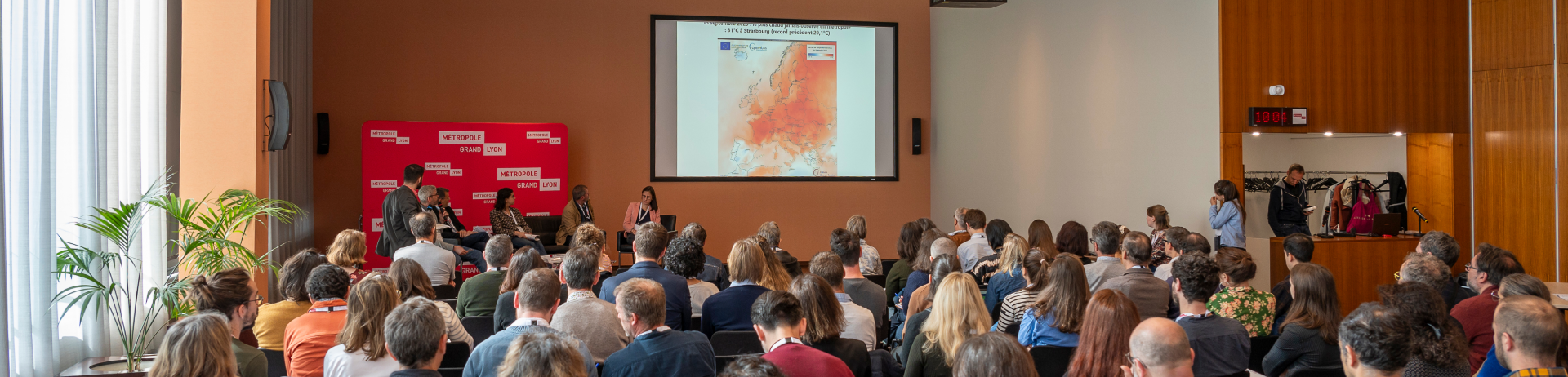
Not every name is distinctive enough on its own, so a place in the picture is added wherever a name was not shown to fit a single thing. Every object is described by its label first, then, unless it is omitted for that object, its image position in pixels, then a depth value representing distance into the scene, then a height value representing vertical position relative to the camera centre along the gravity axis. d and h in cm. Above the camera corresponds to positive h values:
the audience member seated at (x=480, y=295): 454 -48
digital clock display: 726 +56
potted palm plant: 397 -33
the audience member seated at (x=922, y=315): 356 -48
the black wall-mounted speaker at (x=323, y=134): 981 +65
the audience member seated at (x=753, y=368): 190 -36
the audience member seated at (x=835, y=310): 311 -41
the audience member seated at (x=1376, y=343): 230 -38
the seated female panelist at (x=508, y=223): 904 -27
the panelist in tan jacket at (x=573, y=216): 965 -23
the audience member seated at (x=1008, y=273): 465 -41
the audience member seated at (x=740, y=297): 402 -44
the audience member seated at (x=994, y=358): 220 -39
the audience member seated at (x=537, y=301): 321 -38
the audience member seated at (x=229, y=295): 319 -34
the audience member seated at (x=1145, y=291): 411 -44
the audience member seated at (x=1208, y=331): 313 -48
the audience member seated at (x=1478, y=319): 367 -52
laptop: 756 -29
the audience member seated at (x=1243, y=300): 395 -47
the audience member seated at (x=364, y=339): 282 -44
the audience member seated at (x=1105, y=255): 484 -35
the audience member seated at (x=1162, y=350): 231 -39
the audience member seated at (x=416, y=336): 254 -38
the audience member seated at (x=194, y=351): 235 -39
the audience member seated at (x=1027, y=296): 392 -44
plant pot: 400 -74
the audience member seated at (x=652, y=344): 288 -47
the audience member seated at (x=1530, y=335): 245 -39
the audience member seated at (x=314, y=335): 323 -48
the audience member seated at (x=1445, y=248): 475 -31
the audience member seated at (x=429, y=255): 547 -35
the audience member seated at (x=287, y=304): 356 -42
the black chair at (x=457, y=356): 339 -58
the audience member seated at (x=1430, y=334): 275 -44
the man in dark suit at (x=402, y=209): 728 -11
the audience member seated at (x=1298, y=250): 505 -33
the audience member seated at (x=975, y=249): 630 -39
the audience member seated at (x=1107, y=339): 278 -44
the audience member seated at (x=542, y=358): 216 -38
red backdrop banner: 947 +34
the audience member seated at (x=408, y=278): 404 -36
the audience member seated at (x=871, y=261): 622 -46
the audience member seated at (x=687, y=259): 448 -32
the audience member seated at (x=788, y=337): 258 -43
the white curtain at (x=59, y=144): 363 +23
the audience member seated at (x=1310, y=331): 339 -52
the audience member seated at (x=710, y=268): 573 -47
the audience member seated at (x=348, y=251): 481 -28
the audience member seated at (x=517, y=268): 407 -34
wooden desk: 725 -57
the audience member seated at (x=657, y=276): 410 -37
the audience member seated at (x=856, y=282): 444 -44
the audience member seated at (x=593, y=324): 345 -48
